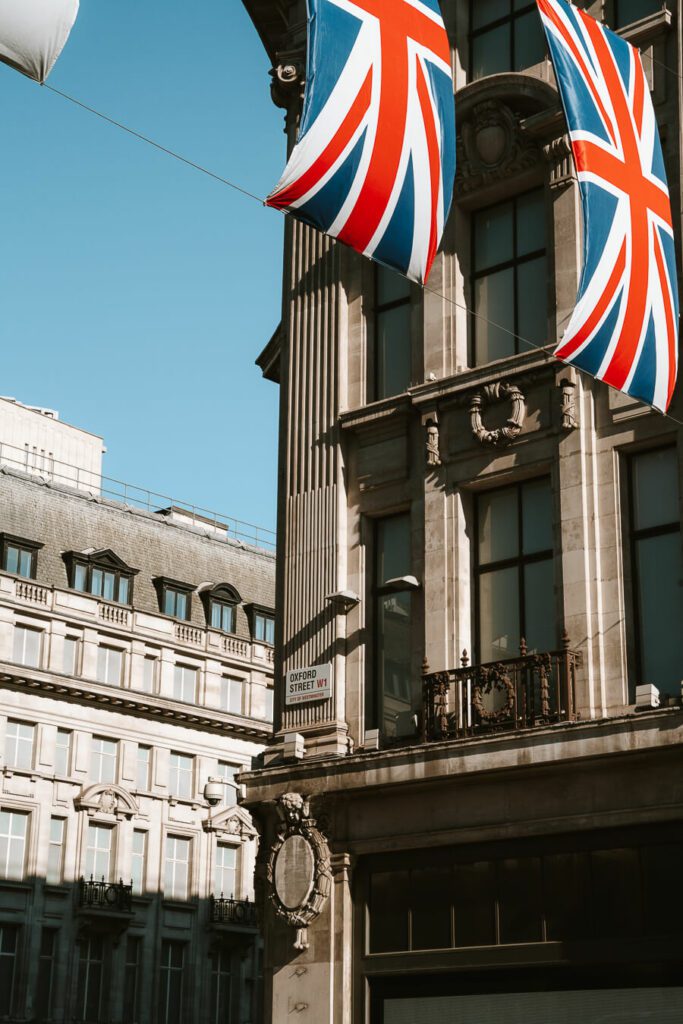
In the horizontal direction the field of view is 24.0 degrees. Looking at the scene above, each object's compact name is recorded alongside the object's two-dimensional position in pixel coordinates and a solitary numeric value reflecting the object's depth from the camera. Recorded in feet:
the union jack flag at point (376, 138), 55.31
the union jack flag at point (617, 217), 62.80
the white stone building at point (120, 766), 214.28
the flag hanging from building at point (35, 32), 45.55
